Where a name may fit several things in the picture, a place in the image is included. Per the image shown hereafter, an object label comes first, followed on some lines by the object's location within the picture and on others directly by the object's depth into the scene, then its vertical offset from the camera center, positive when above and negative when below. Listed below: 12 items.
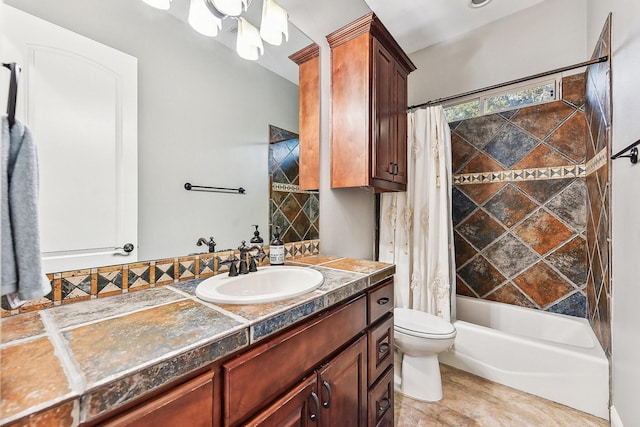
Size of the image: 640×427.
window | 2.13 +1.01
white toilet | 1.57 -0.86
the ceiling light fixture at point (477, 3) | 2.08 +1.69
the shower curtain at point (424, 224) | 1.98 -0.08
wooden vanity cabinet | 0.52 -0.45
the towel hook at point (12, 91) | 0.45 +0.21
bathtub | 1.50 -0.92
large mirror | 0.87 +0.38
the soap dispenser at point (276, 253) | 1.29 -0.19
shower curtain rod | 1.55 +0.93
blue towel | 0.45 -0.01
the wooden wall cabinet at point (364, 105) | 1.49 +0.65
